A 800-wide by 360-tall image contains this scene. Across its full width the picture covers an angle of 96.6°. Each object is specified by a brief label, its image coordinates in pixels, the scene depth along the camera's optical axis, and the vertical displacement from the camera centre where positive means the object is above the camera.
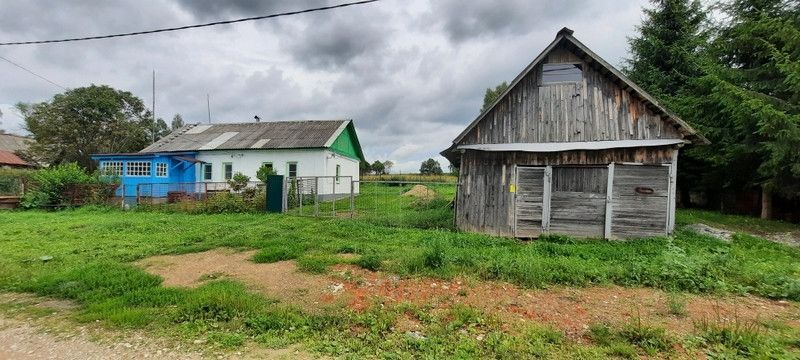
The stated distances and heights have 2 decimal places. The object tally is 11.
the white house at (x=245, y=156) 22.38 +1.00
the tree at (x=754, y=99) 11.20 +2.98
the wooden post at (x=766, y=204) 14.20 -0.92
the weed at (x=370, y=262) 6.89 -1.74
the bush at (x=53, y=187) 18.19 -1.03
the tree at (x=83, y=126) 35.16 +4.21
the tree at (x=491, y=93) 38.09 +9.07
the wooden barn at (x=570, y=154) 10.25 +0.70
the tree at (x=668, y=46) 17.88 +6.89
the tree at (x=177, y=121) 59.88 +8.31
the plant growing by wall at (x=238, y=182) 18.00 -0.59
